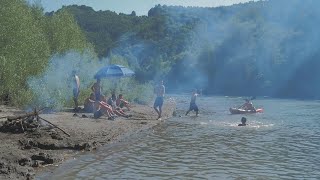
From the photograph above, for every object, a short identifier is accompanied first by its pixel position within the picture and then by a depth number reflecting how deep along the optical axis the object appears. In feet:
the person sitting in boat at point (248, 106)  97.19
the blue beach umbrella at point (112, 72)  75.77
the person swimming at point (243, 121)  68.49
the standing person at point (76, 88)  70.85
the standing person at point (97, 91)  66.23
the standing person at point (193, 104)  86.12
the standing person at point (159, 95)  74.73
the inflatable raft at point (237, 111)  93.76
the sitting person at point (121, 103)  84.49
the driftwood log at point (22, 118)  44.34
